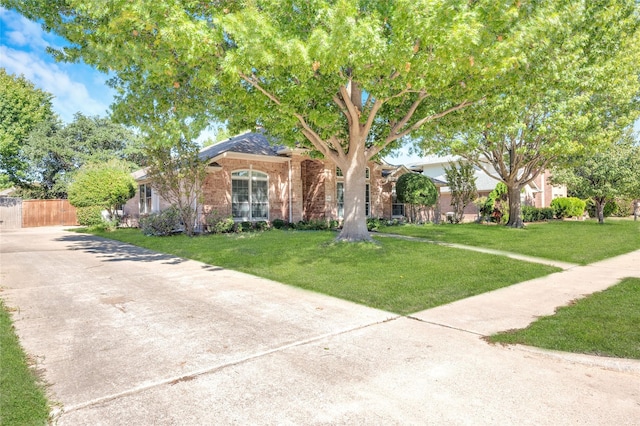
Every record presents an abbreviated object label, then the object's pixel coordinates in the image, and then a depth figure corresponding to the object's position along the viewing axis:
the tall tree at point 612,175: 22.45
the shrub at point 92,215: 24.42
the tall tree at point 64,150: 32.44
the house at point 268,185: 18.36
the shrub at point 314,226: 19.44
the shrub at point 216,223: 17.53
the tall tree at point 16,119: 30.12
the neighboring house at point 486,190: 34.38
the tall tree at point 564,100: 11.25
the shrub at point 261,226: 18.96
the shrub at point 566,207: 32.97
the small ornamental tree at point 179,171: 16.22
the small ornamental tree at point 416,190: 22.61
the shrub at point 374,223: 19.67
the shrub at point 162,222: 16.69
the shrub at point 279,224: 19.56
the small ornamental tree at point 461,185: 24.52
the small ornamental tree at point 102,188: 22.55
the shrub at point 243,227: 18.11
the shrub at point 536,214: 27.95
